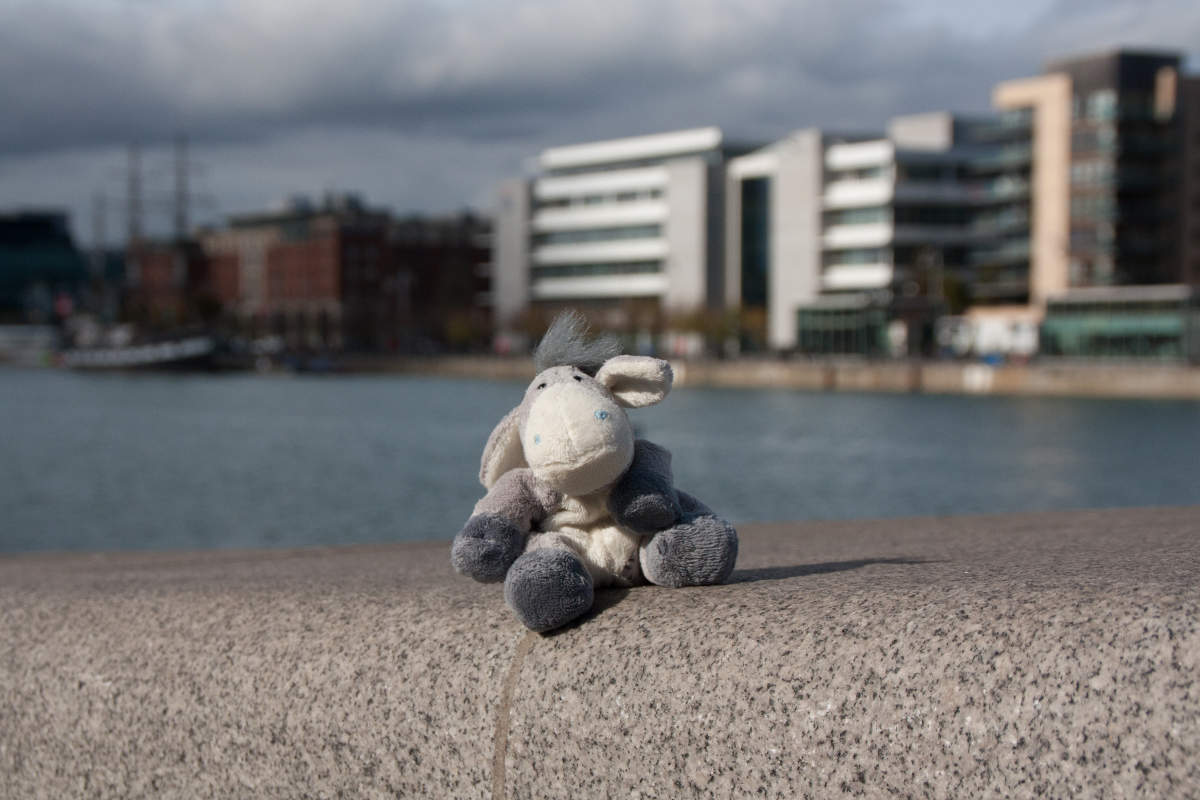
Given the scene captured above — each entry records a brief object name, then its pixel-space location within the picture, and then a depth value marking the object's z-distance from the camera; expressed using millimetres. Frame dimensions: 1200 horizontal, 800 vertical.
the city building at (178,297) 177125
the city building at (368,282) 160750
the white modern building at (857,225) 110500
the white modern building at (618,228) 127375
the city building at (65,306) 184962
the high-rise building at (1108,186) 93125
